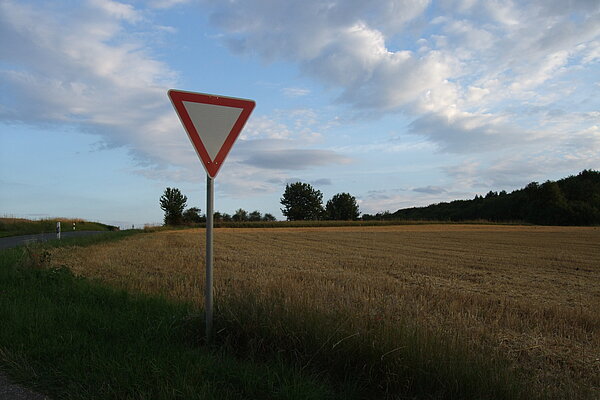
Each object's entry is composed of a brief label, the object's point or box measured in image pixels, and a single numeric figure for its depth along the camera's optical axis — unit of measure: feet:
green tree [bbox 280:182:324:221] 411.34
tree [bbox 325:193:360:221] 426.10
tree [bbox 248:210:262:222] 379.55
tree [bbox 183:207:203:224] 294.87
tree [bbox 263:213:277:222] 370.30
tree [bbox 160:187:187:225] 283.94
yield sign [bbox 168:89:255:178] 15.81
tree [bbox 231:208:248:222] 354.29
